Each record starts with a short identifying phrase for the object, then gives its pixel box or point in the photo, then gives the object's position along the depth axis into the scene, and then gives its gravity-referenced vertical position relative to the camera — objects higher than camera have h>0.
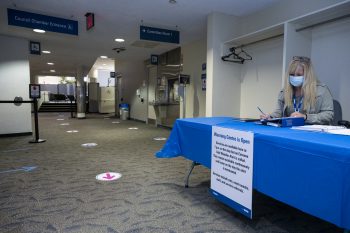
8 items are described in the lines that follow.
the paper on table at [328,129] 1.49 -0.20
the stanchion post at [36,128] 5.14 -0.69
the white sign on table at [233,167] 1.60 -0.50
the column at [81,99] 10.59 -0.04
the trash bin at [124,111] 10.41 -0.57
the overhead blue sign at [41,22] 4.07 +1.40
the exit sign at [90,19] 4.40 +1.49
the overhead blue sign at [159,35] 4.99 +1.42
